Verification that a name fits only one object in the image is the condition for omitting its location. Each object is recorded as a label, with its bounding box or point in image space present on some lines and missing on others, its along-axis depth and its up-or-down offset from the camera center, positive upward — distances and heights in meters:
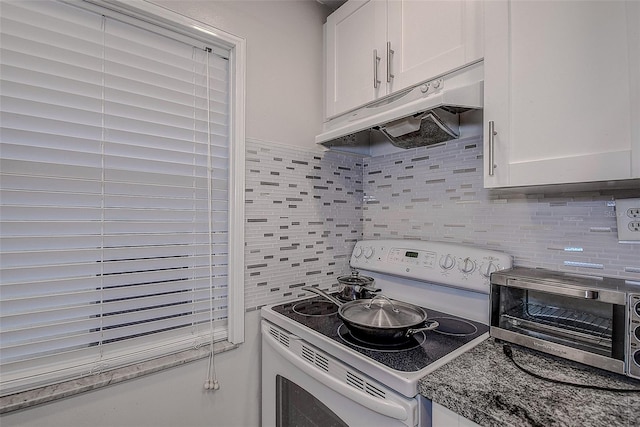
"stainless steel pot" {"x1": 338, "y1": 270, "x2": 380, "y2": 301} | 1.39 -0.35
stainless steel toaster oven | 0.74 -0.32
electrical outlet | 0.88 -0.02
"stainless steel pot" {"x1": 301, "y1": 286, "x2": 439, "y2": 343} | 0.94 -0.36
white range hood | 0.99 +0.37
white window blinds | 0.93 +0.07
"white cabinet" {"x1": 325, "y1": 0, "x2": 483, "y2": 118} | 1.02 +0.66
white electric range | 0.81 -0.43
